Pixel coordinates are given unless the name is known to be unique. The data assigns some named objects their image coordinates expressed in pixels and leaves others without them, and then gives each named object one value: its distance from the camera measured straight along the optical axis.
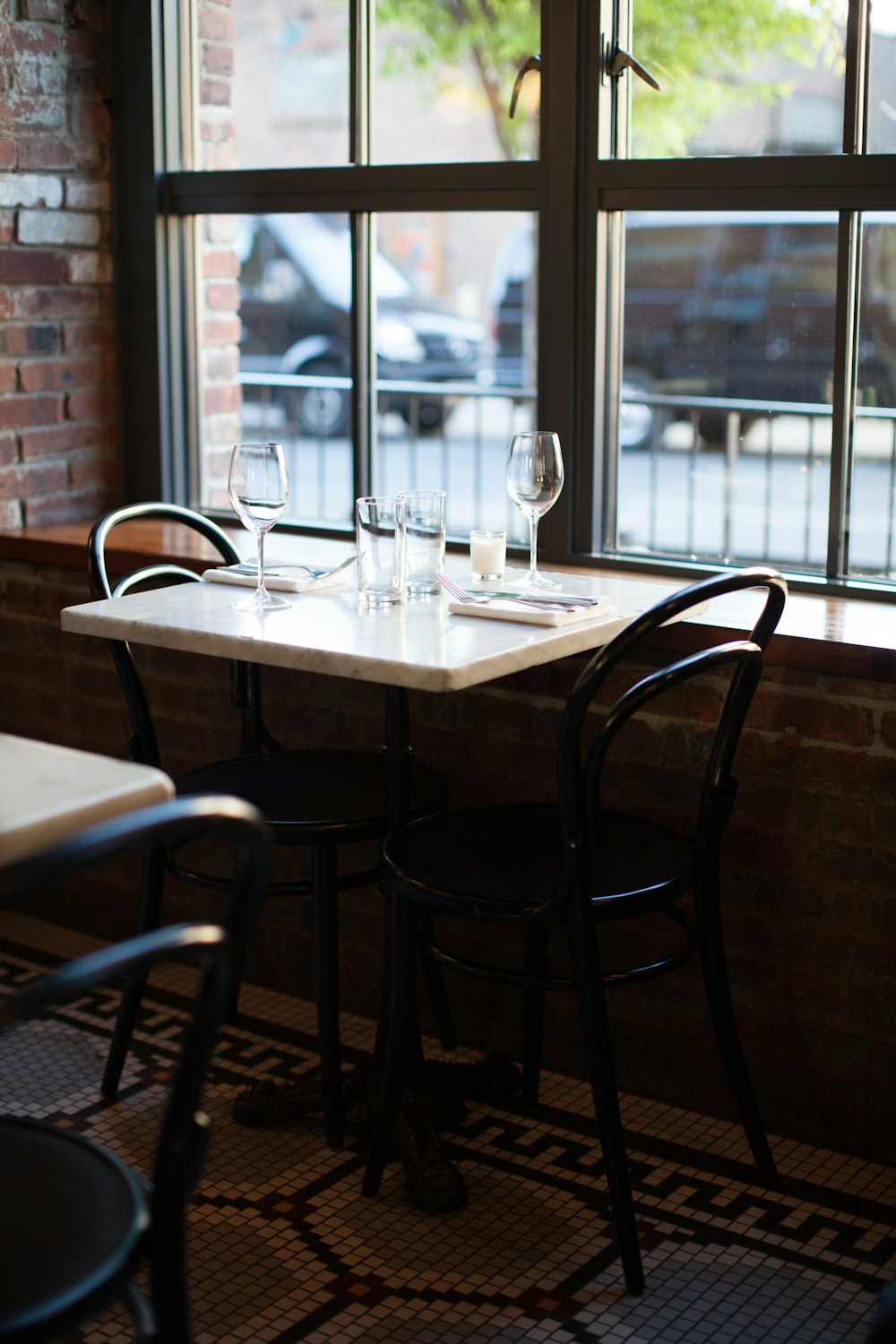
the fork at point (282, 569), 2.27
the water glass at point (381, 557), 2.08
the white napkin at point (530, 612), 1.97
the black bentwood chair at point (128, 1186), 1.08
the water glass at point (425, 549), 2.12
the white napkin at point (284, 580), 2.21
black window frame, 2.39
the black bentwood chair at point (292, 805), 2.14
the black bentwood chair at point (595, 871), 1.79
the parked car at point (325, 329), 8.20
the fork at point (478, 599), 2.03
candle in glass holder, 2.24
